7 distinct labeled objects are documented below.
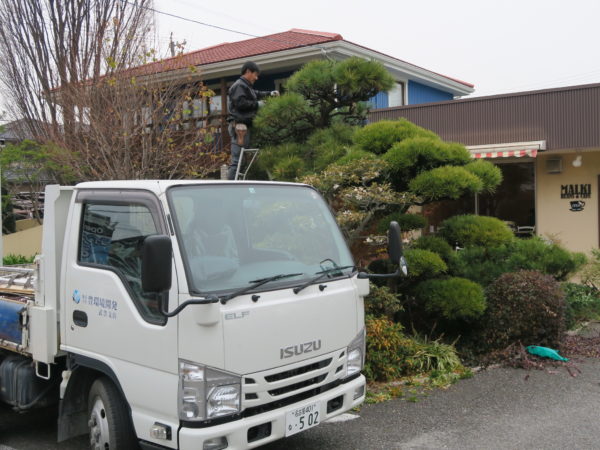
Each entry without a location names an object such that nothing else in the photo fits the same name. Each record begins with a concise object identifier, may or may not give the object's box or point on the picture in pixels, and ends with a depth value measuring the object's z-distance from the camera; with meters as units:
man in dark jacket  8.99
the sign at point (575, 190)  11.96
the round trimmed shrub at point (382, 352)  6.37
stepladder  8.84
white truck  3.48
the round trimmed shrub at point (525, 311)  6.86
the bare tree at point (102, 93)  11.37
